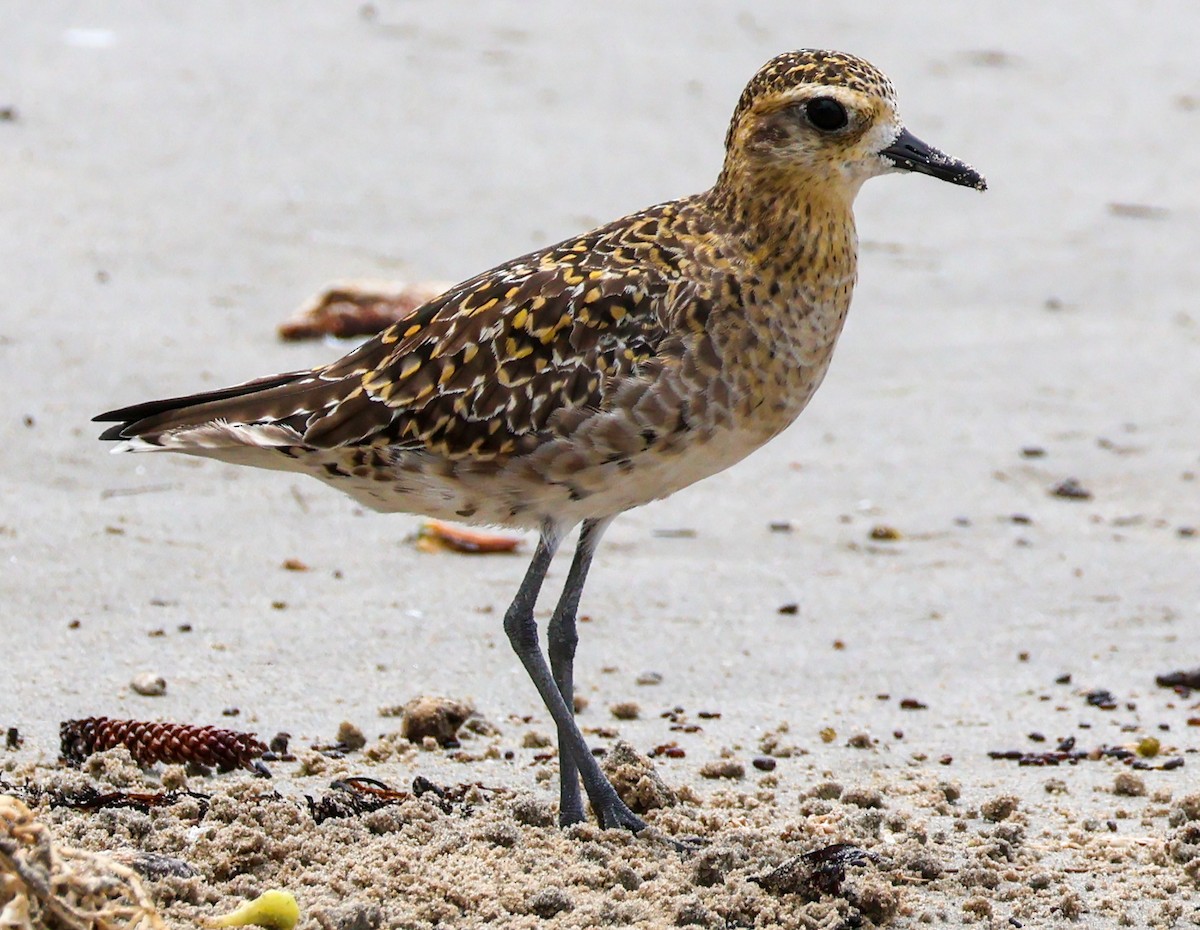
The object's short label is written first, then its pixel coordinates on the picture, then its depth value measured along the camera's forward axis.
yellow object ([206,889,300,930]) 8.70
